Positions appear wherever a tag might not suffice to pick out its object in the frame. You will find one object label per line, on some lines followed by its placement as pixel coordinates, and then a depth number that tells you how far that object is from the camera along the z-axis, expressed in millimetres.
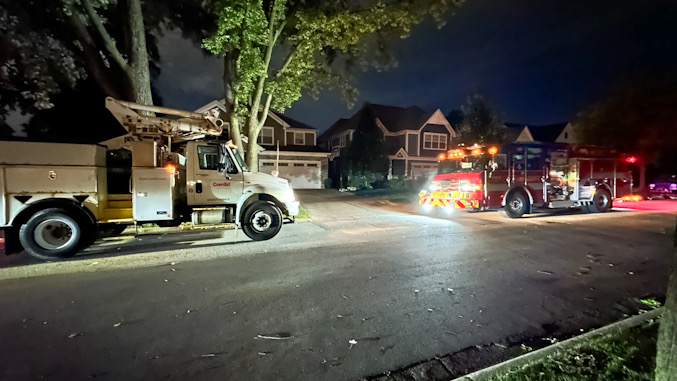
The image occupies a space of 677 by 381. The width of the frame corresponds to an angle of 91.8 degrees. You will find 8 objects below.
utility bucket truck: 6703
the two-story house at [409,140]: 32094
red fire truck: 12438
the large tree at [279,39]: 10891
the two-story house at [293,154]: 27875
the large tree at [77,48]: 10539
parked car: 22109
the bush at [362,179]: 26812
